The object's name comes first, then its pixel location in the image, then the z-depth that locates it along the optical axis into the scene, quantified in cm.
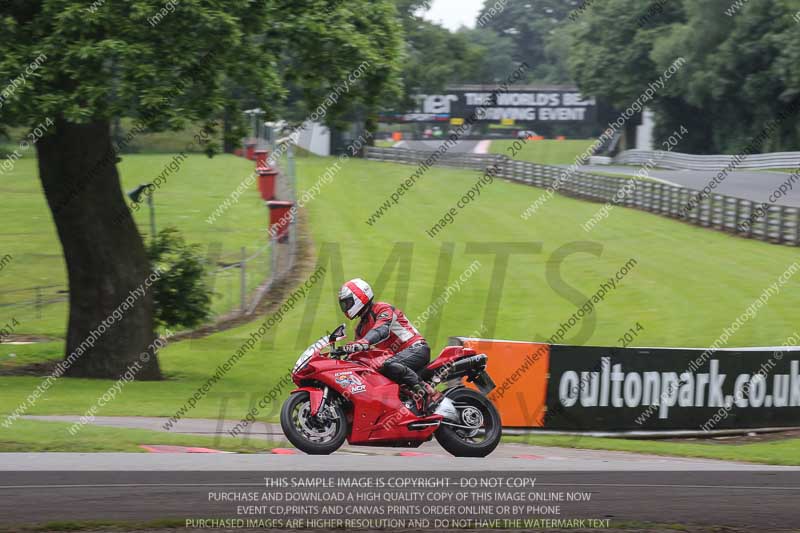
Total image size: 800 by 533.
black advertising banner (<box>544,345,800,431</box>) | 1416
